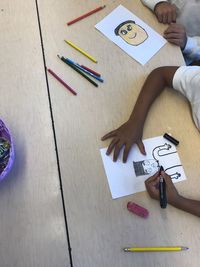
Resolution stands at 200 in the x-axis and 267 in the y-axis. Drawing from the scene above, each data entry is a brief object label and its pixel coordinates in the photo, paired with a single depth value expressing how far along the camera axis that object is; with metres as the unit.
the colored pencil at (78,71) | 0.95
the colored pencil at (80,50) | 0.99
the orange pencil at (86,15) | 1.05
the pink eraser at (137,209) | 0.77
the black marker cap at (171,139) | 0.87
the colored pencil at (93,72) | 0.96
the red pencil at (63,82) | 0.93
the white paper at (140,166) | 0.81
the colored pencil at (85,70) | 0.96
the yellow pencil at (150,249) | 0.73
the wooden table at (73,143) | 0.74
